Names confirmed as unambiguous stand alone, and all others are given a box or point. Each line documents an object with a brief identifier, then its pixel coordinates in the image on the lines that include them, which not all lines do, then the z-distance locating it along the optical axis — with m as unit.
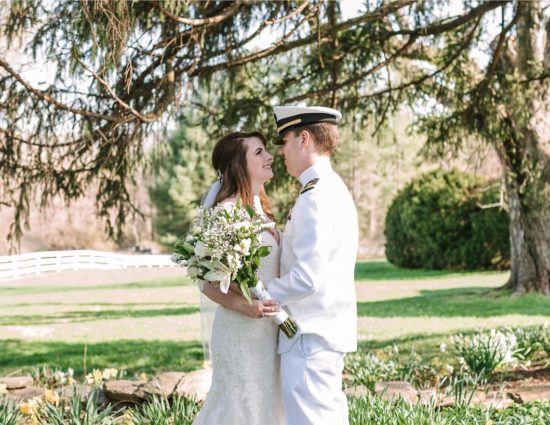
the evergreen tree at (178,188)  36.41
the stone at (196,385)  5.01
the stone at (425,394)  4.87
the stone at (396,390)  4.95
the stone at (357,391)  4.93
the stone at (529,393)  5.27
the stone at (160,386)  5.12
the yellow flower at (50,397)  3.95
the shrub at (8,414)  4.00
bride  3.09
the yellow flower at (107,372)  4.51
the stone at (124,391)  5.17
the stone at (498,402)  4.89
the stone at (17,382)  5.90
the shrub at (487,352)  6.12
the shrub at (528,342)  6.88
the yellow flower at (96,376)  4.36
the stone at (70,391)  5.31
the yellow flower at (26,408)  3.79
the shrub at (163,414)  3.99
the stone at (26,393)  5.44
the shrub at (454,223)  20.81
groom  2.93
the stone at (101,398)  5.25
